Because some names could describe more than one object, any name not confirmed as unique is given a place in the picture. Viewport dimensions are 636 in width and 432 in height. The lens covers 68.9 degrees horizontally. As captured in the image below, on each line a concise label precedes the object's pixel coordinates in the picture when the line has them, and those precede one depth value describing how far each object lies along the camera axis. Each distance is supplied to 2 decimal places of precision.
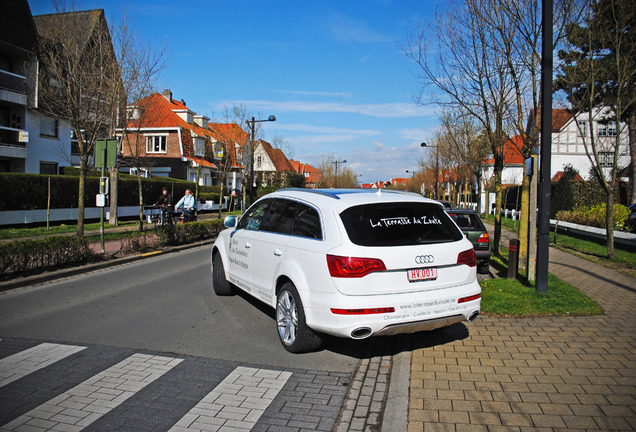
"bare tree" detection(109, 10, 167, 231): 16.55
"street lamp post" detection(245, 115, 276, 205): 31.17
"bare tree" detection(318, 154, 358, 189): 62.45
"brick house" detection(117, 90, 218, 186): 42.75
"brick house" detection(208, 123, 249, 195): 34.32
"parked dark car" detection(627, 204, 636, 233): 20.29
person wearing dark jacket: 20.52
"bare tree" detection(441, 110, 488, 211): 26.16
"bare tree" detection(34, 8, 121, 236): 14.18
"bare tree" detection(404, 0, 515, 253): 10.51
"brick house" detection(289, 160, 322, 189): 64.51
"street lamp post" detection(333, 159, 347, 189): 64.41
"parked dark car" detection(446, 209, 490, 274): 10.95
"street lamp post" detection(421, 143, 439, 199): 36.83
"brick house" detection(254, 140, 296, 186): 59.09
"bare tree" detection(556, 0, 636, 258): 10.84
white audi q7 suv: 4.43
